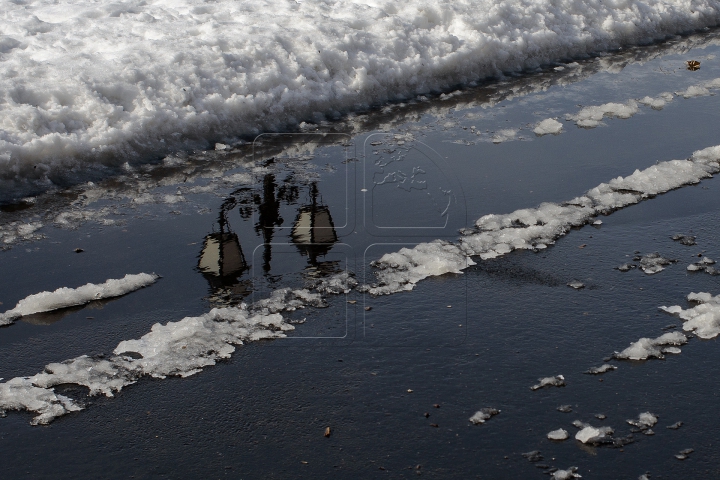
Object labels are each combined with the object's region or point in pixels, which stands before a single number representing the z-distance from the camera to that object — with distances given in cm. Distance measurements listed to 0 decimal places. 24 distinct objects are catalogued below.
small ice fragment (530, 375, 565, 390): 879
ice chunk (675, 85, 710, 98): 2064
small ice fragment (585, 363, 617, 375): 908
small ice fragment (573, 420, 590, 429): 812
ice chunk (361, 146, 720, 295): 1154
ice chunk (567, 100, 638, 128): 1845
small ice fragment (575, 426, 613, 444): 793
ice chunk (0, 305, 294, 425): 861
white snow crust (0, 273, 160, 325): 1041
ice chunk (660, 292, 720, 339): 1002
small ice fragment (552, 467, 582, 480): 742
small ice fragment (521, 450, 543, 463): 765
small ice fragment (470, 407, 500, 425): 822
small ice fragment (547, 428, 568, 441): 796
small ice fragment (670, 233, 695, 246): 1235
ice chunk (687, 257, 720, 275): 1145
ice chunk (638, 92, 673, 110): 1970
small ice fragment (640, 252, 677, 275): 1147
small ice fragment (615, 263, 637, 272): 1149
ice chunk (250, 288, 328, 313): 1049
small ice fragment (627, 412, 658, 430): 817
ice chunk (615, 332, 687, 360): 940
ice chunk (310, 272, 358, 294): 1095
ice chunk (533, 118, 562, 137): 1767
